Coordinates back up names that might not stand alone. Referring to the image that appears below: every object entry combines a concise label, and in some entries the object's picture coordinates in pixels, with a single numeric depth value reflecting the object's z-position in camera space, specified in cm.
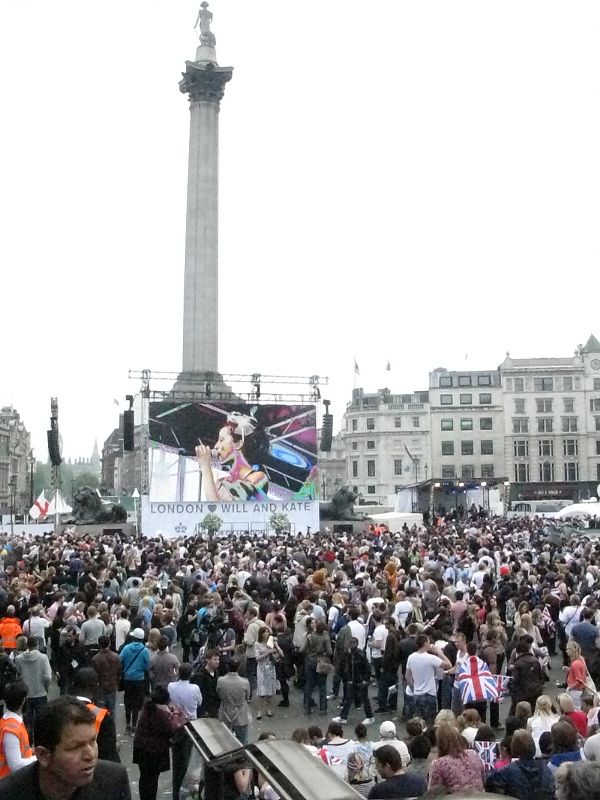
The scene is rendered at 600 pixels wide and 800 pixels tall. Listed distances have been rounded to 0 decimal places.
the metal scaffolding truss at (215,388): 5109
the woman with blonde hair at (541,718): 856
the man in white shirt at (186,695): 1023
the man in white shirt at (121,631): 1418
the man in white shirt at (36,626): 1403
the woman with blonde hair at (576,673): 1109
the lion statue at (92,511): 4942
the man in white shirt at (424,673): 1207
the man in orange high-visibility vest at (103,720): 832
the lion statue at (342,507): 5216
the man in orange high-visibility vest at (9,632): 1317
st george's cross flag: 4188
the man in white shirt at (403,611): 1588
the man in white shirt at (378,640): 1419
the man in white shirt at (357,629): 1409
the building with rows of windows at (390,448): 9250
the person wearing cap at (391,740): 784
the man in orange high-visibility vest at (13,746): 655
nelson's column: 5716
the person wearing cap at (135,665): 1220
